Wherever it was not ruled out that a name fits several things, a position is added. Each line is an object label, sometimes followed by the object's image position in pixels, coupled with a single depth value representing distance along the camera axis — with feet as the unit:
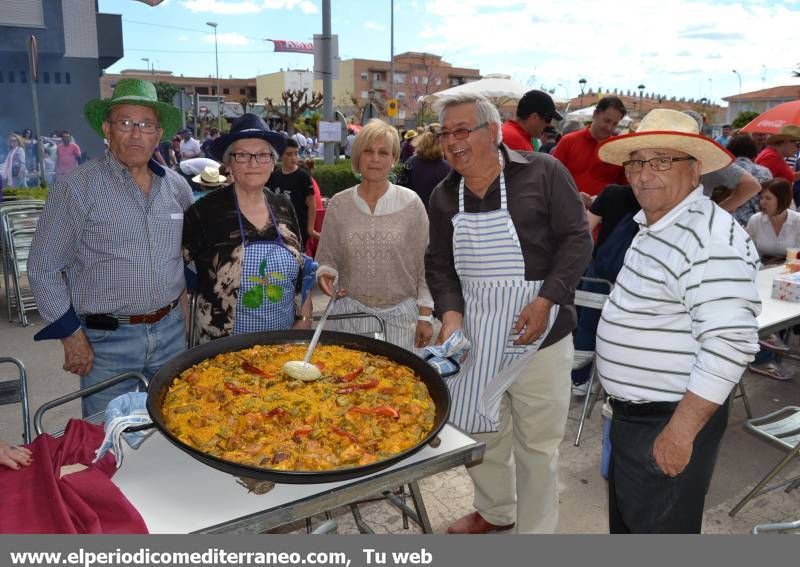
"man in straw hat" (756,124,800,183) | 24.54
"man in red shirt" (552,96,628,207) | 19.01
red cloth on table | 5.48
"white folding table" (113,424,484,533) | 5.57
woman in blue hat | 9.31
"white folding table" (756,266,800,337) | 12.53
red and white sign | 130.62
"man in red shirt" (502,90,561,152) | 18.81
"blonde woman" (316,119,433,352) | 11.40
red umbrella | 26.48
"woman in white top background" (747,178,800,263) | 19.04
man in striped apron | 9.08
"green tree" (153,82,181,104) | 187.97
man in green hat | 9.01
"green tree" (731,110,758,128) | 75.40
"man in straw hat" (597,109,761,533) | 6.14
